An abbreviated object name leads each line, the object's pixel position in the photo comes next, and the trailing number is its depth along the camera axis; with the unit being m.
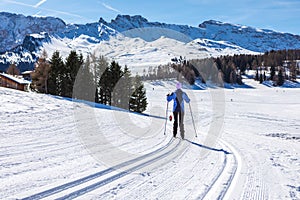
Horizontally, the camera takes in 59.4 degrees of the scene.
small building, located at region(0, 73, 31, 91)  41.69
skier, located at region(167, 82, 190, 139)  10.53
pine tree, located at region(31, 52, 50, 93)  36.42
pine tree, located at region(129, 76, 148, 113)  37.69
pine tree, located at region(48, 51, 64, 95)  36.06
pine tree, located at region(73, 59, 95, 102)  35.18
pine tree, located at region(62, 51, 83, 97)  36.16
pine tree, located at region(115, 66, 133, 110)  38.17
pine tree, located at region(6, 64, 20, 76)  62.95
